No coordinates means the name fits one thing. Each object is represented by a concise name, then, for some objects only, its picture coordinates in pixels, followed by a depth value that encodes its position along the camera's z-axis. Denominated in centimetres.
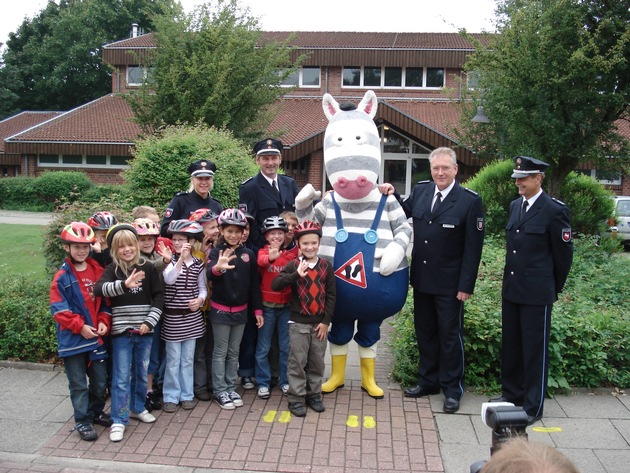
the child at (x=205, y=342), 528
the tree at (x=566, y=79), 955
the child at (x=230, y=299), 507
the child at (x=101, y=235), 497
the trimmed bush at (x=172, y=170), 858
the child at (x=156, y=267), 503
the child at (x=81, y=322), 439
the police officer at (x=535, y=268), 482
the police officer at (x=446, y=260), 506
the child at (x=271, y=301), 521
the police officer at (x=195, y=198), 582
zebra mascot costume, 513
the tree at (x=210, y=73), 1508
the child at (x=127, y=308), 452
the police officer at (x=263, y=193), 582
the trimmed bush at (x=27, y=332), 595
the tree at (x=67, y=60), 4350
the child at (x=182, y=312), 496
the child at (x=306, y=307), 499
